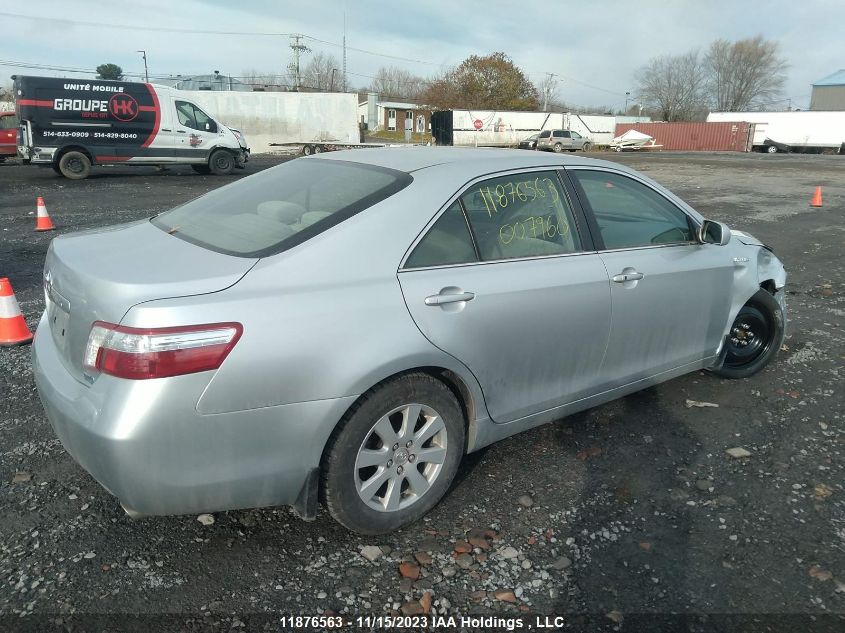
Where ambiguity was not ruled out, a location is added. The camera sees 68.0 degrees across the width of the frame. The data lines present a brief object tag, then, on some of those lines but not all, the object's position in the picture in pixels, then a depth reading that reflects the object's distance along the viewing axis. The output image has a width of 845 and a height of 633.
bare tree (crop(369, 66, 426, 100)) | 94.25
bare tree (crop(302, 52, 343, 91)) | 81.12
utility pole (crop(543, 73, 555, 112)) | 77.75
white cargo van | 17.30
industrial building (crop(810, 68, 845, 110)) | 83.50
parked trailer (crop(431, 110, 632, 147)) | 47.66
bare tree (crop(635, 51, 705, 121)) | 90.31
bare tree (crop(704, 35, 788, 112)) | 86.81
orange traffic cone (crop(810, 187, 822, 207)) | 14.63
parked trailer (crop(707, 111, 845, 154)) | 52.16
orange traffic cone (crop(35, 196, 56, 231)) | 9.78
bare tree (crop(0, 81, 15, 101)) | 42.45
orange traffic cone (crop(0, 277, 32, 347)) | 4.79
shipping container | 53.81
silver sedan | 2.21
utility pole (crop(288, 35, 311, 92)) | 63.86
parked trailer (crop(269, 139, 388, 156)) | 32.48
